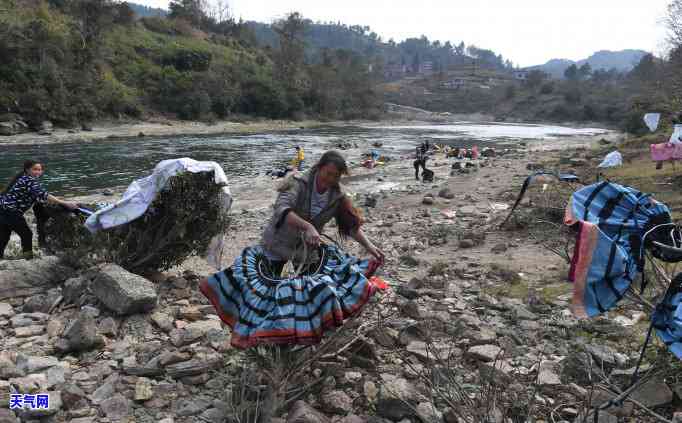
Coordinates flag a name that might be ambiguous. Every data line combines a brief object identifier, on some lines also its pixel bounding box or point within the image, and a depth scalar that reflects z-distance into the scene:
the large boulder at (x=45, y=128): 31.05
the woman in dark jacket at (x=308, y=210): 2.99
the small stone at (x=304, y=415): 2.74
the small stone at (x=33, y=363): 3.32
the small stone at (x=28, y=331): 3.90
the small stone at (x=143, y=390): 3.13
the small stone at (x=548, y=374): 3.44
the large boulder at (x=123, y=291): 4.19
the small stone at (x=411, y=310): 4.62
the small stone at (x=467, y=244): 7.95
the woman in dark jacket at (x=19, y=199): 5.99
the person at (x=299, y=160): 20.62
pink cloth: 12.80
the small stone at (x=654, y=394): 3.07
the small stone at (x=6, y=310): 4.22
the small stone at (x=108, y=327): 3.99
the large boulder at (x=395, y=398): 3.04
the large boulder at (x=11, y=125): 28.96
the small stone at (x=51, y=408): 2.83
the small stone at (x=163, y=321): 4.20
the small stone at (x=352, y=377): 3.44
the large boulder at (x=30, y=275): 4.59
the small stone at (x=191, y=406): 3.05
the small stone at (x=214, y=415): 2.97
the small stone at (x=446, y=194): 13.61
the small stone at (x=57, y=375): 3.20
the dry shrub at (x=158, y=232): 5.06
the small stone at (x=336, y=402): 3.09
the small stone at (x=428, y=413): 2.90
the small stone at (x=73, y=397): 3.01
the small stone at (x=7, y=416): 2.68
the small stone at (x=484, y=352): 3.77
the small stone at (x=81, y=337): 3.65
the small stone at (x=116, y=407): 2.98
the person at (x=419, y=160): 18.98
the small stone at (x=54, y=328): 3.97
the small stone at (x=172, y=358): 3.53
